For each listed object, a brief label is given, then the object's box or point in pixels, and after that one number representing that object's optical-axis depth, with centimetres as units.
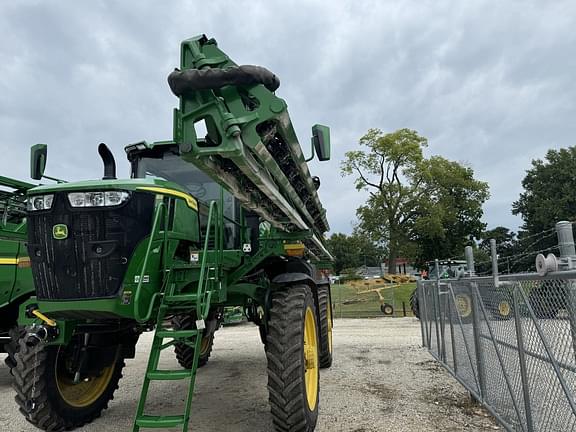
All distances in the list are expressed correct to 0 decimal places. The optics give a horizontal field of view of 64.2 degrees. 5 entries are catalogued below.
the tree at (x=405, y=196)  3931
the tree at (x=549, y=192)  4244
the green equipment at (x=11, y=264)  668
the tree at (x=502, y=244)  4294
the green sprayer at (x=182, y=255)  289
